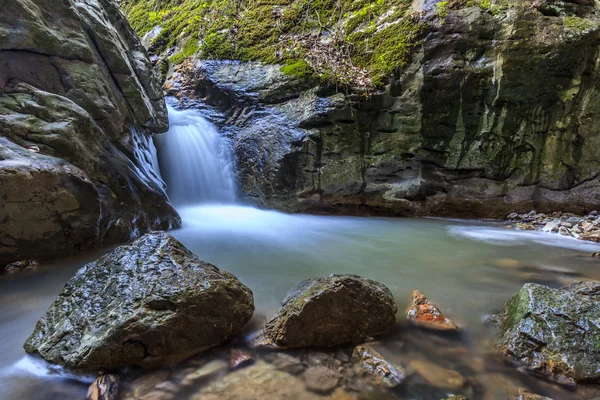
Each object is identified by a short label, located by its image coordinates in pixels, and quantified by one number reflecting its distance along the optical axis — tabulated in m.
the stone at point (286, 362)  1.81
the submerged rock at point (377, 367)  1.72
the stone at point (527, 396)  1.51
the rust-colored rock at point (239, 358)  1.83
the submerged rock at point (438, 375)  1.70
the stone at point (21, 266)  3.12
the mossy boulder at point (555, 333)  1.70
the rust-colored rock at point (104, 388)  1.54
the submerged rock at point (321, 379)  1.66
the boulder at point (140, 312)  1.75
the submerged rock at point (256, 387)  1.60
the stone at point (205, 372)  1.69
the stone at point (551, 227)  5.43
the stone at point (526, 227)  5.68
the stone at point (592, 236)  4.74
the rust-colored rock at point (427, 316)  2.28
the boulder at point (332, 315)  2.02
